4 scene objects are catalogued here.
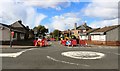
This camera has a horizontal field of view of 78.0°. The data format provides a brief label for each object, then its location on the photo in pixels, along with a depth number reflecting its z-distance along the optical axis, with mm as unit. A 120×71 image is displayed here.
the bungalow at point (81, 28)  36444
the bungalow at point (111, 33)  18428
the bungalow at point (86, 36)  23927
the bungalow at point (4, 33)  15522
